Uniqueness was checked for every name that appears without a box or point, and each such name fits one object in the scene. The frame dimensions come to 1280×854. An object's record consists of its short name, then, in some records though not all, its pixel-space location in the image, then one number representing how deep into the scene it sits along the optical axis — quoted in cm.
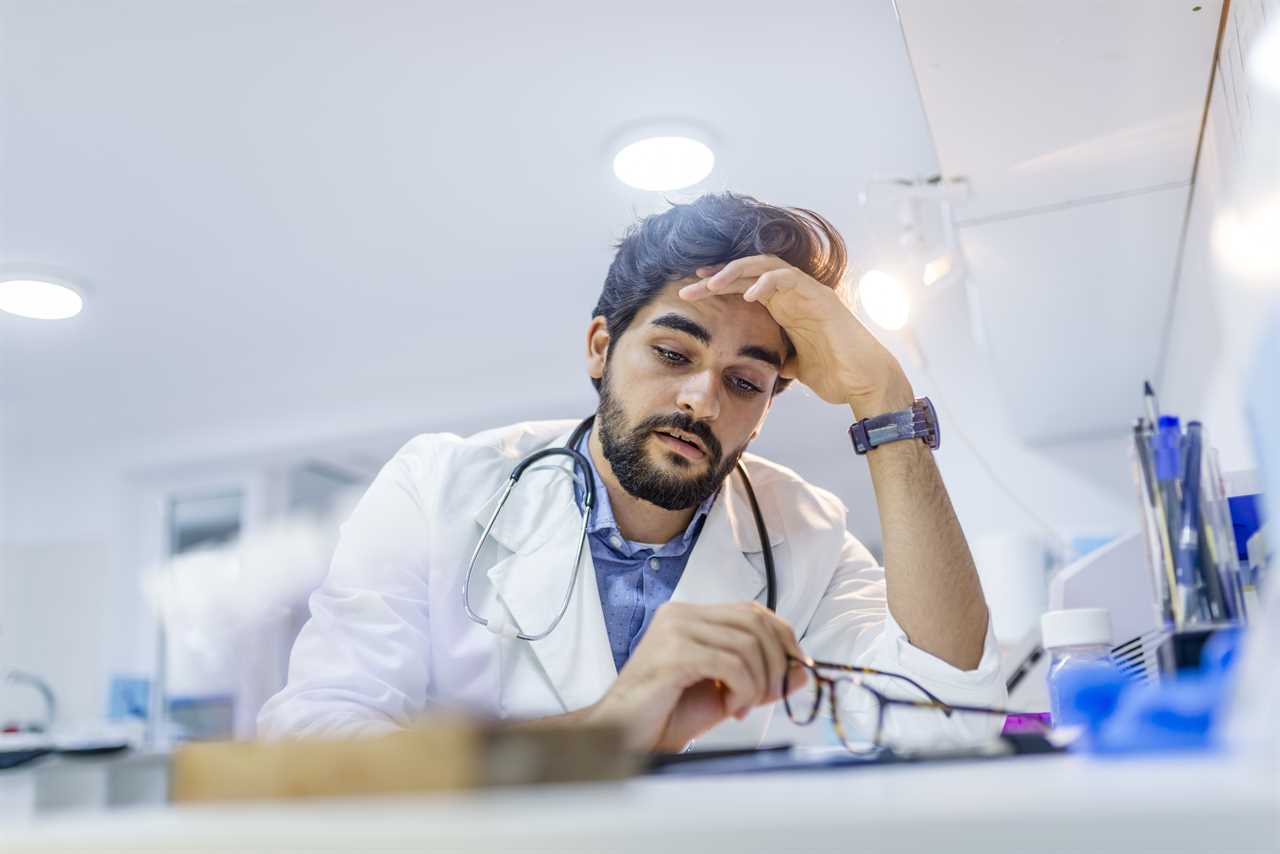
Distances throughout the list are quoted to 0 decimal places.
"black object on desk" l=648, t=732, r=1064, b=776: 56
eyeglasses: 69
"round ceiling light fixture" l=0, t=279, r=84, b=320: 276
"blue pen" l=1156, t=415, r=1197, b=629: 82
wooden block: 41
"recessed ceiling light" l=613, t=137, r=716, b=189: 209
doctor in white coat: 116
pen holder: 80
